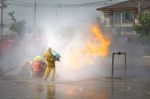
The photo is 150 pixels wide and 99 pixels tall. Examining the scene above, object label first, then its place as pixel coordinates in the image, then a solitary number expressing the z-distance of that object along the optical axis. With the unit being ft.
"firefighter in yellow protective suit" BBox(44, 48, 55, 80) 77.97
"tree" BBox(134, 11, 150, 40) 220.43
